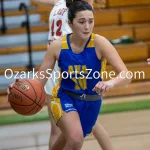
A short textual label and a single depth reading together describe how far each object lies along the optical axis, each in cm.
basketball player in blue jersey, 793
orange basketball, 801
